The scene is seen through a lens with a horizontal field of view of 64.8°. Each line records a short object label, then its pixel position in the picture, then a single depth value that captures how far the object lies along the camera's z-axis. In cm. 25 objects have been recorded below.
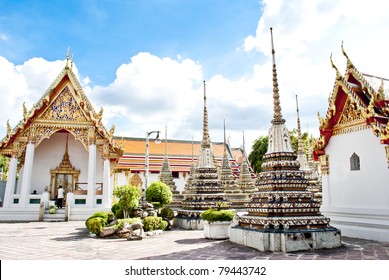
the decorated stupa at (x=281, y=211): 684
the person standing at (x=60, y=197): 1672
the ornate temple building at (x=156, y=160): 2781
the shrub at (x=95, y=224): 970
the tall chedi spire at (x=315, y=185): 1331
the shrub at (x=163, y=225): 1090
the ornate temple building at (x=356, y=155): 848
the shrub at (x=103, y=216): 1038
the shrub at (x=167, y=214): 1211
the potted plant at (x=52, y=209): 1526
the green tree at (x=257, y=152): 3612
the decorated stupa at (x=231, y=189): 1741
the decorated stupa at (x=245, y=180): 2015
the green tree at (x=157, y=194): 1330
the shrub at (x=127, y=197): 1083
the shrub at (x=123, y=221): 955
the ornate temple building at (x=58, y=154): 1557
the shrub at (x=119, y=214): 1129
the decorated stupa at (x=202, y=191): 1201
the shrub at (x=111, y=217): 1087
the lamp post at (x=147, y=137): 1148
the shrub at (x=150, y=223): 1027
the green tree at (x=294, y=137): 3191
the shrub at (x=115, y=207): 1194
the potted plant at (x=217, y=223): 888
